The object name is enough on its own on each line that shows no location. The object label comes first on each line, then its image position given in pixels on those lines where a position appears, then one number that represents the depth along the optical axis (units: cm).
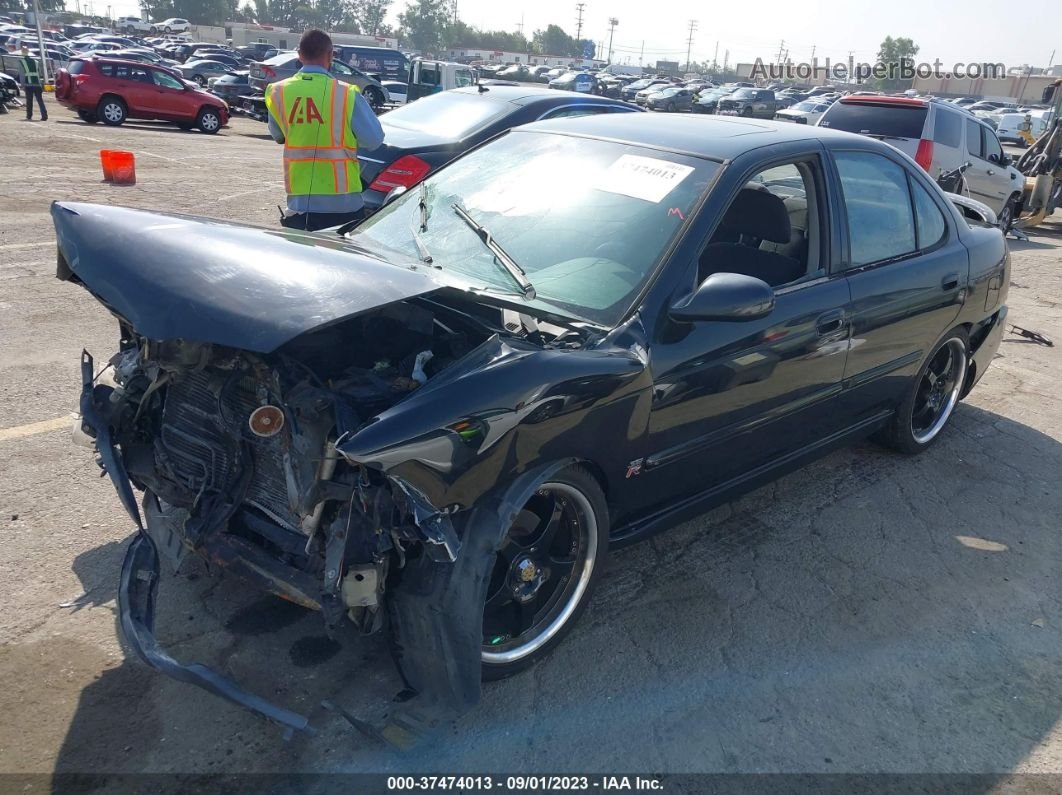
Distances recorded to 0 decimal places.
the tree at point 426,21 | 12700
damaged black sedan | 248
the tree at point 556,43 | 13412
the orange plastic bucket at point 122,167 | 1130
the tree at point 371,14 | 13162
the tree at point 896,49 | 11775
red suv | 1969
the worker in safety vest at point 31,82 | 1805
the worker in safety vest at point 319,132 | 546
